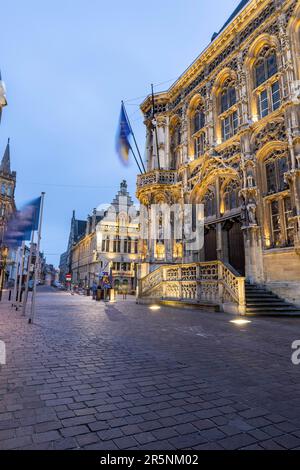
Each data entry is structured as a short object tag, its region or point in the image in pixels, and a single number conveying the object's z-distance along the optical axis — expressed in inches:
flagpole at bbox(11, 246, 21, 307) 646.1
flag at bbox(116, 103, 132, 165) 799.7
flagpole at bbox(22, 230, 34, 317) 415.7
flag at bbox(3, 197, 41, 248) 506.5
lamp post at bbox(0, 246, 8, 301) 1134.7
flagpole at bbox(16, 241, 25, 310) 586.9
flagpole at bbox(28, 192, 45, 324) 357.8
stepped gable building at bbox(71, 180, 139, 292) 1867.6
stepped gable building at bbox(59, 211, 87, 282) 3127.5
